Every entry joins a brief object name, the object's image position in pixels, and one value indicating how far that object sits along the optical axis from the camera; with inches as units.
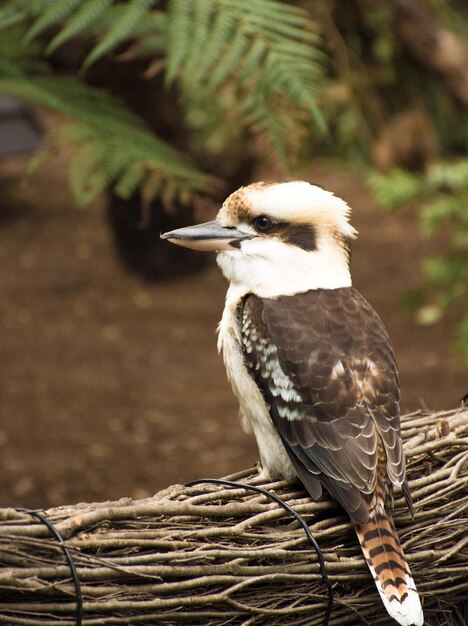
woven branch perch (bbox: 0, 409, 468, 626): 104.7
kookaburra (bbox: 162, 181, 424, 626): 128.6
